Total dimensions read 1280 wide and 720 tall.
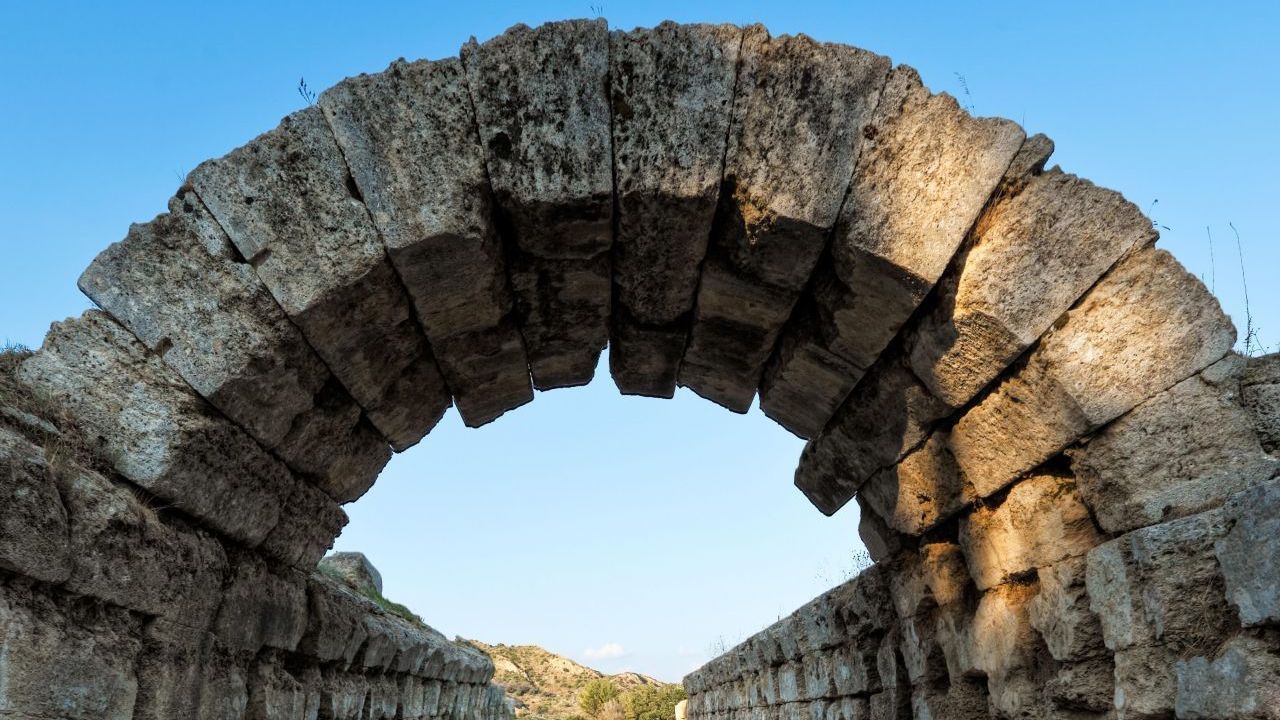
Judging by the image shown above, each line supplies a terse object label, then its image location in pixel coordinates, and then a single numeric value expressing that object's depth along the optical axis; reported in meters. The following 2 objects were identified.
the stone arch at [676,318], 3.06
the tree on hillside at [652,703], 20.83
